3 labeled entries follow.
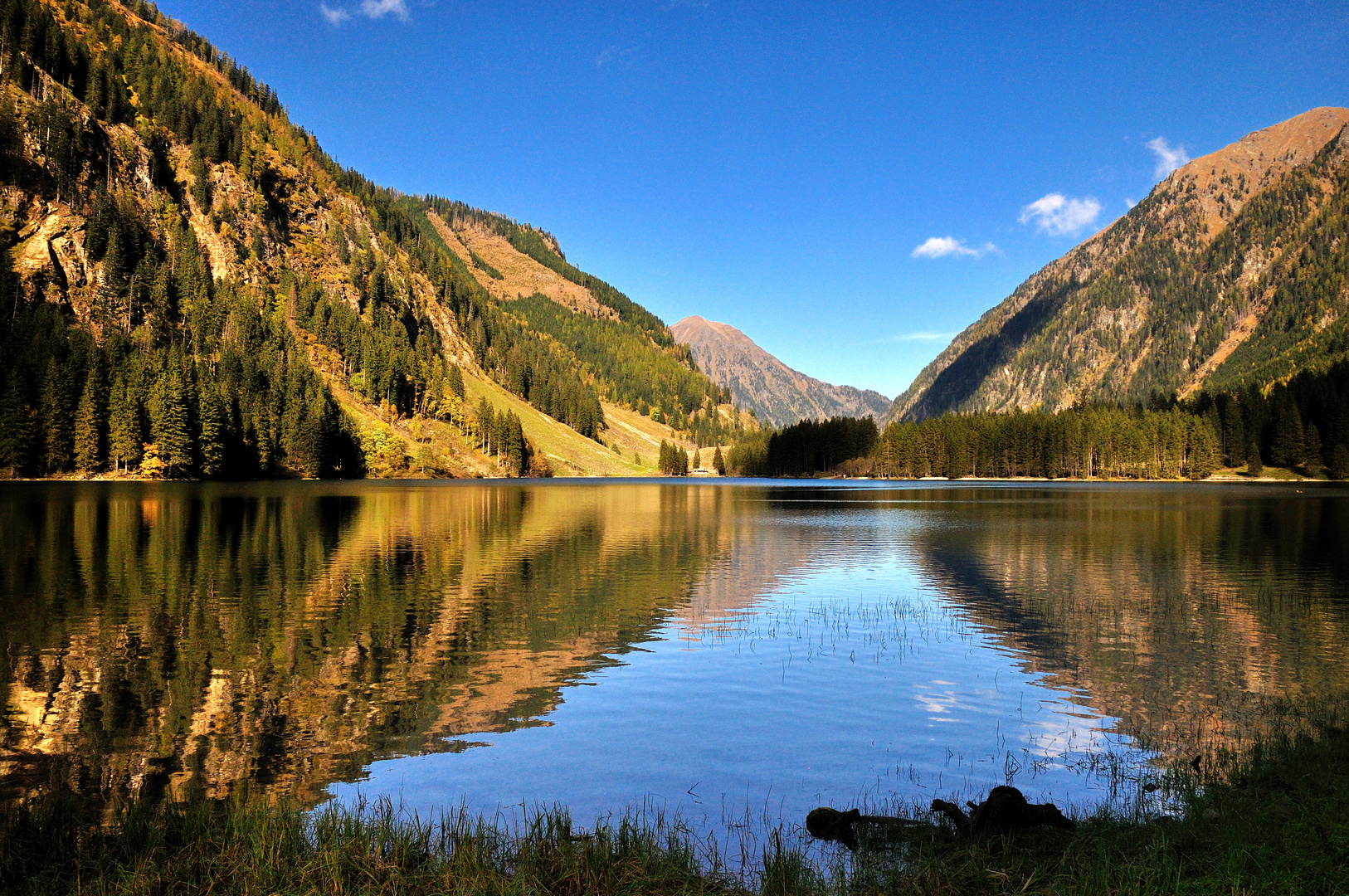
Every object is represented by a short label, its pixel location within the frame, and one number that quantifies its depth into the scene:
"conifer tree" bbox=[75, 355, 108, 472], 120.06
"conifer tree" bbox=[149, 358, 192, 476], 127.81
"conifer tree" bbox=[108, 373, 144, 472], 123.62
